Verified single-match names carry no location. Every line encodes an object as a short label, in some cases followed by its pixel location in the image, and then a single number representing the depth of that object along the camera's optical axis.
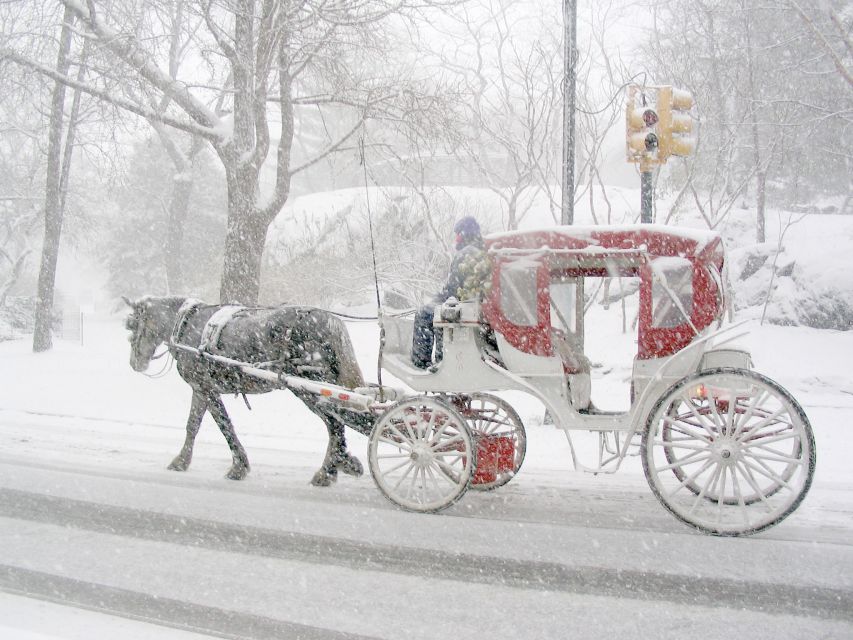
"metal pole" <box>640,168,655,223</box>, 8.34
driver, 6.00
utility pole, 8.94
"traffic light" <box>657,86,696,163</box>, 7.98
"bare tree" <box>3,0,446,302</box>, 10.80
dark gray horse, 6.55
